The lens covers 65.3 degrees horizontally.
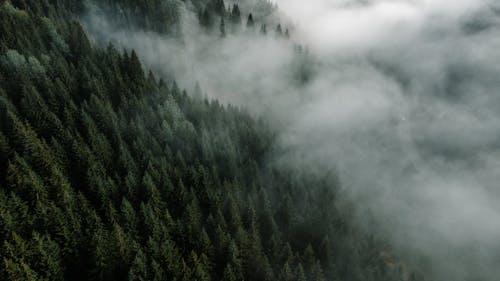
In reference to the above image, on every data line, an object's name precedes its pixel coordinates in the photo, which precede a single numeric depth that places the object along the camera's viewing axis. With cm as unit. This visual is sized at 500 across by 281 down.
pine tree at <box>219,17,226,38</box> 15854
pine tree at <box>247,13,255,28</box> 16862
